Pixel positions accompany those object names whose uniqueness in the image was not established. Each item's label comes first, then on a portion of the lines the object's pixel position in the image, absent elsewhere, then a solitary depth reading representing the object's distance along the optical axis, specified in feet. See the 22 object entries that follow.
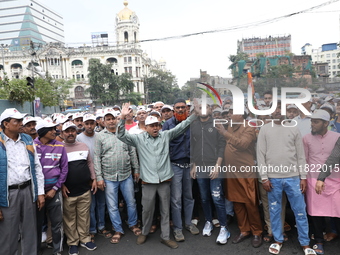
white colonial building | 211.41
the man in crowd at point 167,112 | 15.90
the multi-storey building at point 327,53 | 260.42
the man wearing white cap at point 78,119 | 17.12
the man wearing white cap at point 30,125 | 14.23
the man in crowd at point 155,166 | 13.03
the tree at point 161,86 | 209.05
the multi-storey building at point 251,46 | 232.20
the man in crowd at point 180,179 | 13.88
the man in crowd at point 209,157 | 13.45
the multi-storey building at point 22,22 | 281.13
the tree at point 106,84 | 157.79
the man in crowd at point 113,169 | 13.89
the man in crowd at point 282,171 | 11.76
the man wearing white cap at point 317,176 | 11.76
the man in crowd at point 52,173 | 12.16
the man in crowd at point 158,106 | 22.11
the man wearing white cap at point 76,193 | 13.01
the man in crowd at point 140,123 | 15.99
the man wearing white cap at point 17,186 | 10.50
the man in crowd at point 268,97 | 12.80
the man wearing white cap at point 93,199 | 14.42
